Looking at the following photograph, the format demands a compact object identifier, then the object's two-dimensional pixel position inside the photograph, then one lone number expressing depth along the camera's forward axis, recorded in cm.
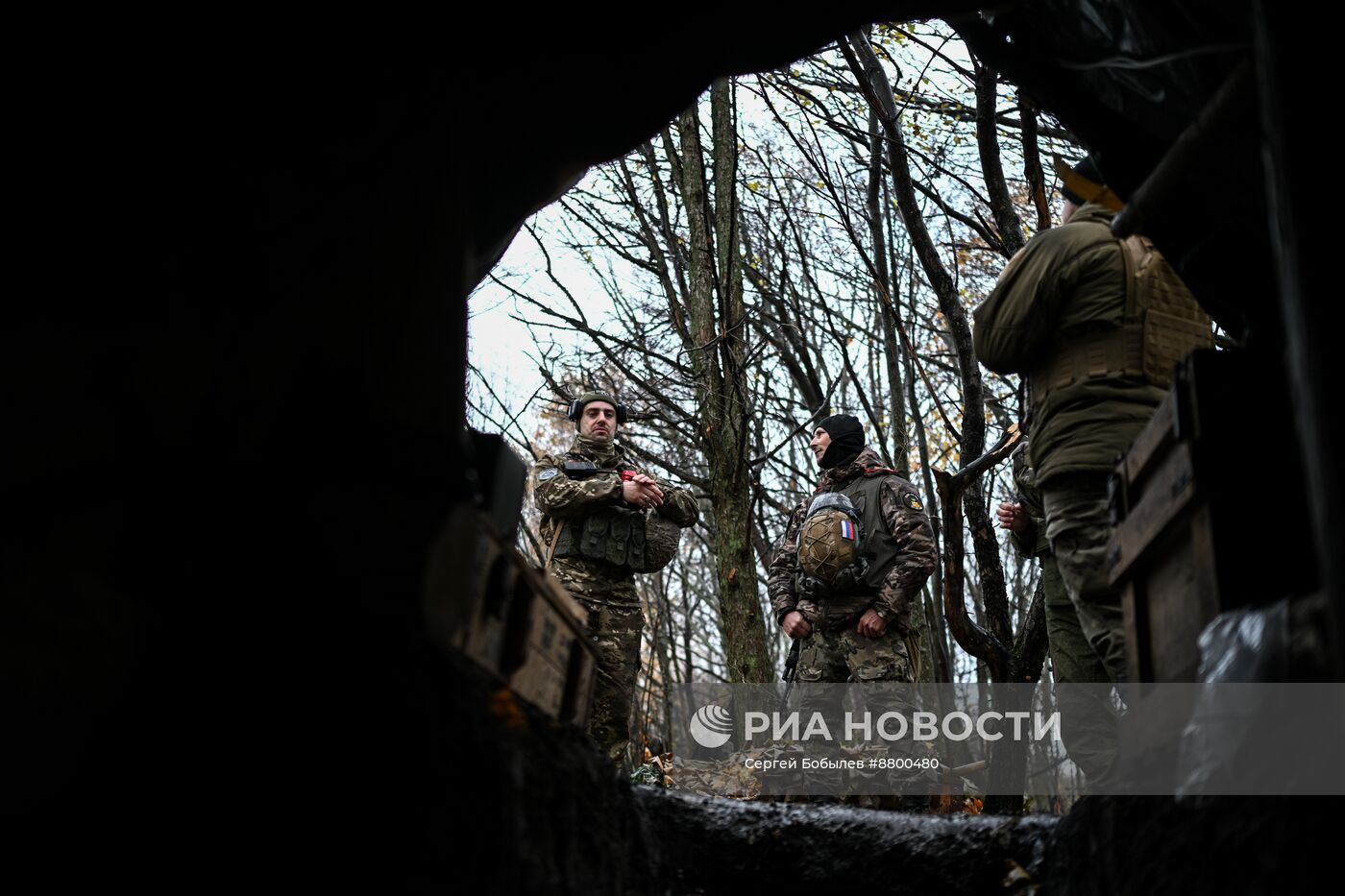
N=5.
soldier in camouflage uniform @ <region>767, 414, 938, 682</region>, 720
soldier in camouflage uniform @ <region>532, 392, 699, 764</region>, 762
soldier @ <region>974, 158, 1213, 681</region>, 405
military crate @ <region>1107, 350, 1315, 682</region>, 267
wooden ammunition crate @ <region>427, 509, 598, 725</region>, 238
